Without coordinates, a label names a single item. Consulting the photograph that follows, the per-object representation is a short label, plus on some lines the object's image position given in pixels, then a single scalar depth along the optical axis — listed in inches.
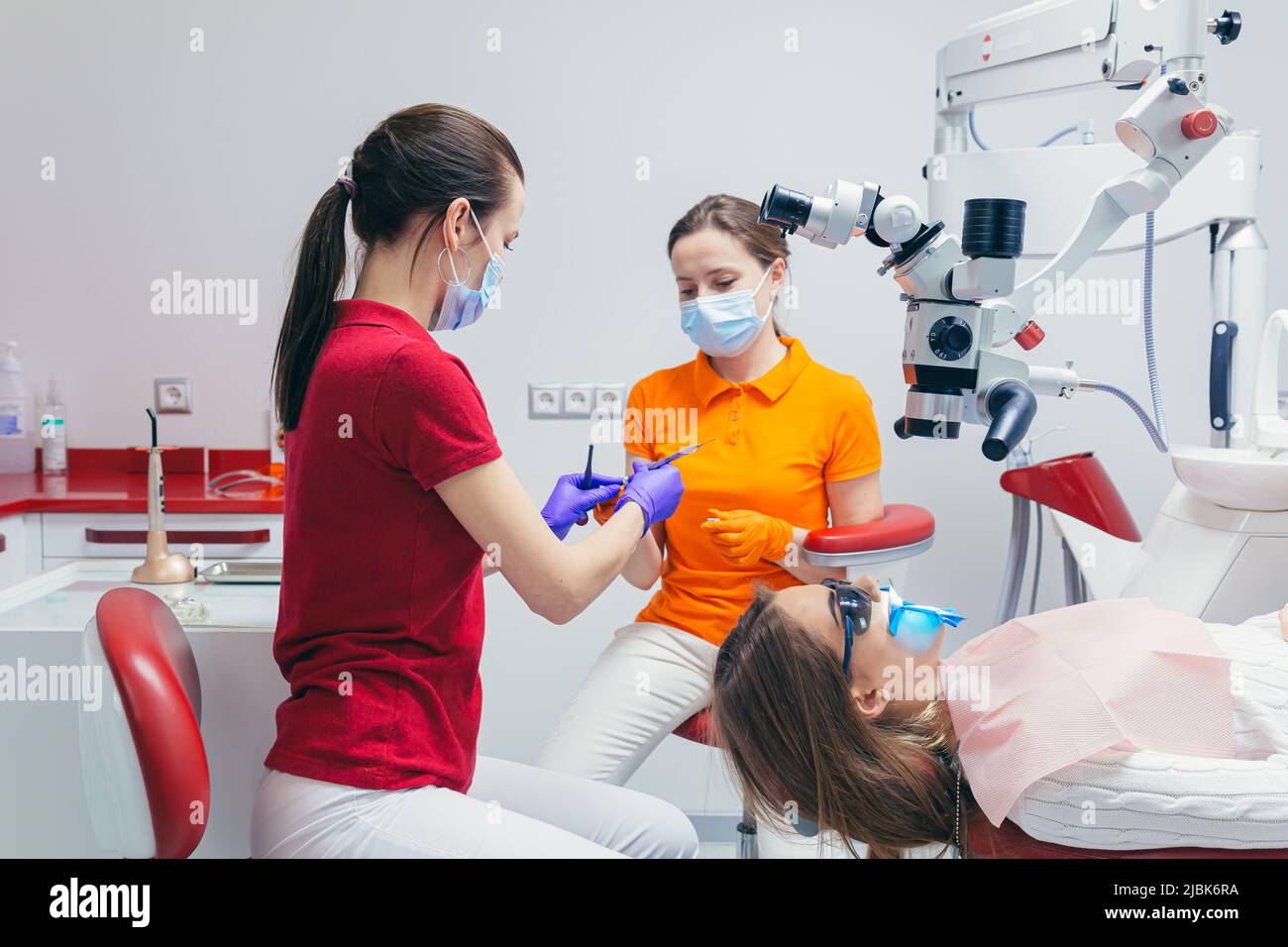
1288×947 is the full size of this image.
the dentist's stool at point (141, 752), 39.6
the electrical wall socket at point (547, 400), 103.6
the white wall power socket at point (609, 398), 103.3
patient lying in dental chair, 39.9
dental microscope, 45.6
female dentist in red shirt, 41.3
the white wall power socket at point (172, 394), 104.9
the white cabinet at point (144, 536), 89.9
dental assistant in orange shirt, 71.6
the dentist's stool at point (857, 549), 67.3
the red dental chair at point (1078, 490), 81.0
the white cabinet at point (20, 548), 86.4
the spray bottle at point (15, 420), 102.7
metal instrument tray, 60.6
